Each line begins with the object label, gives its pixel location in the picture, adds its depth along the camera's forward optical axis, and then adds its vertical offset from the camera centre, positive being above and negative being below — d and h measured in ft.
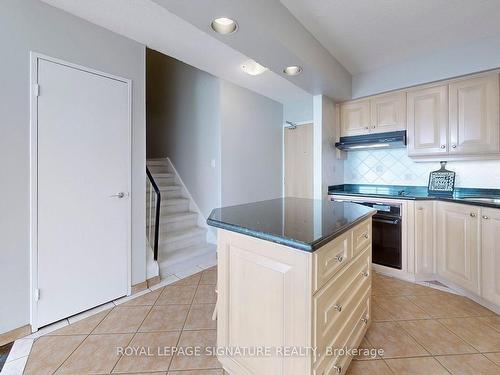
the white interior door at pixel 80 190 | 5.80 -0.05
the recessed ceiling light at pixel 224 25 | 5.11 +3.45
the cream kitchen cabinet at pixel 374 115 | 9.27 +2.93
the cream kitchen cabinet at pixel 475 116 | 7.54 +2.29
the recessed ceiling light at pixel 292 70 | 7.27 +3.55
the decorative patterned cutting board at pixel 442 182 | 8.93 +0.22
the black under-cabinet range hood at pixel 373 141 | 9.11 +1.82
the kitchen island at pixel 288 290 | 3.28 -1.55
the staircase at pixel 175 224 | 9.68 -1.66
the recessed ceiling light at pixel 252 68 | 8.81 +4.42
